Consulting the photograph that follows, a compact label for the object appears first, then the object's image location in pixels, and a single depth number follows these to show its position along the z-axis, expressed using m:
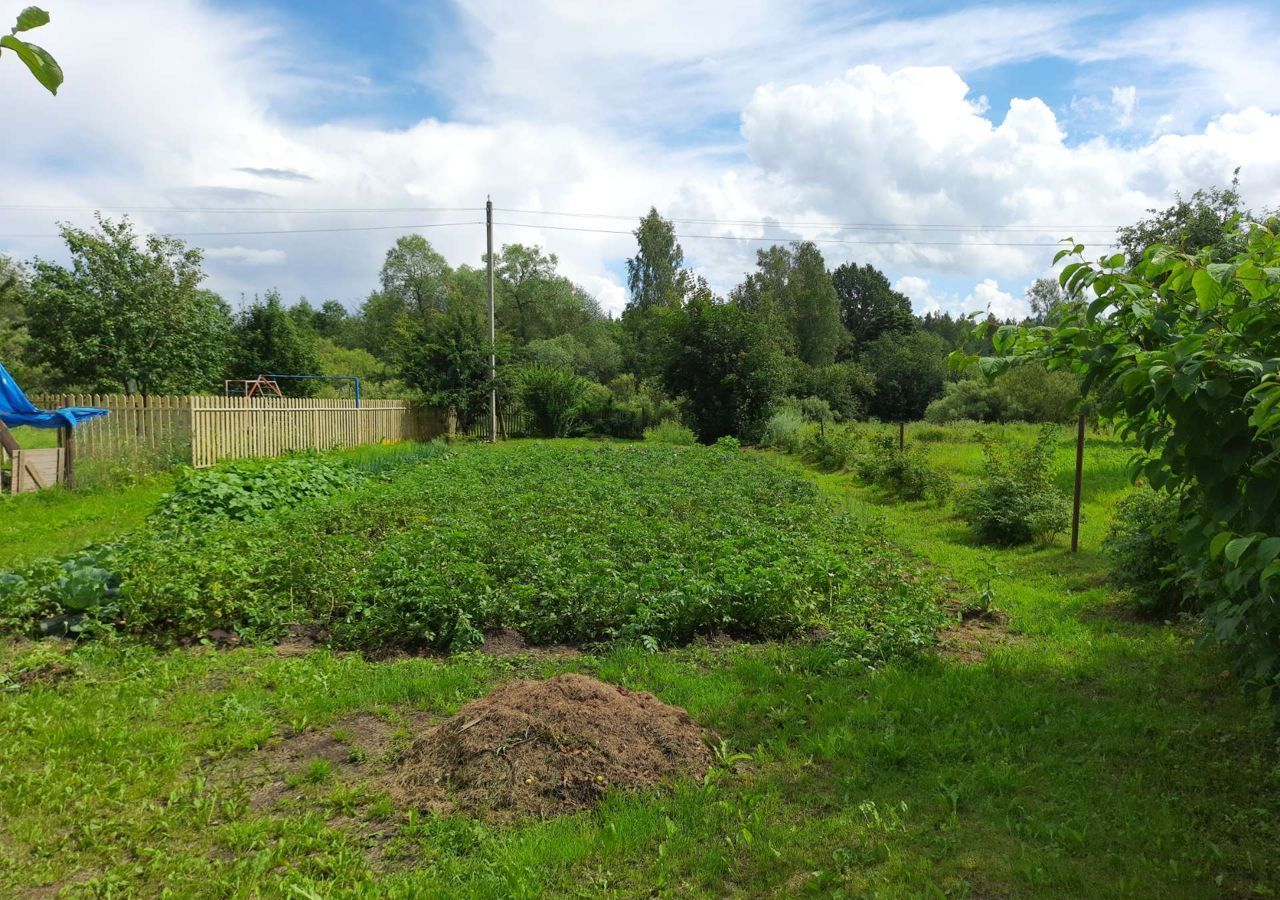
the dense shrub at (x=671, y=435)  27.02
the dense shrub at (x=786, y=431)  24.10
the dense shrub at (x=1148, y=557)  6.49
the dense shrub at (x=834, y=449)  18.86
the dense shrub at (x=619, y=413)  30.95
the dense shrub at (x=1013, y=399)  34.69
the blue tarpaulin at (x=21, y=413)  12.97
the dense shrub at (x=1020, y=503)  9.68
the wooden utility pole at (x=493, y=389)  27.22
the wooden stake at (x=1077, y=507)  9.08
